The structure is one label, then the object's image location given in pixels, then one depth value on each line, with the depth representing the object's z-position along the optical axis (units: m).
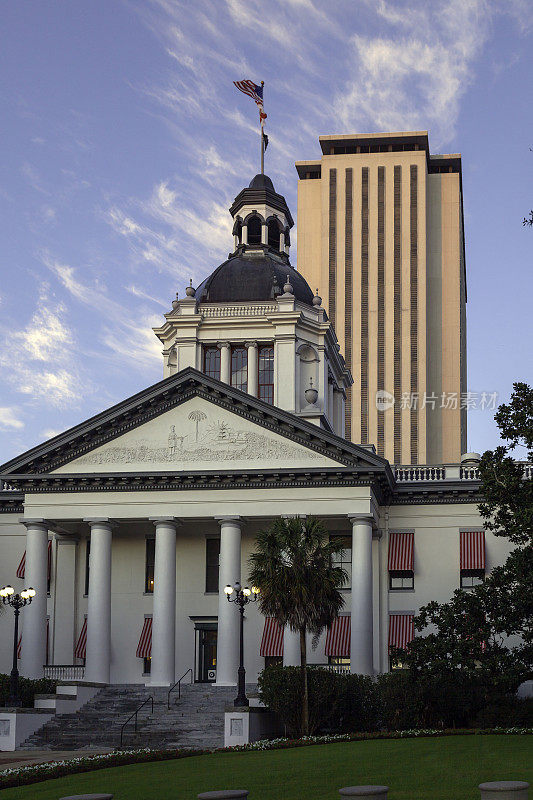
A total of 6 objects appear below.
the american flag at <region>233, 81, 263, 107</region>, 79.69
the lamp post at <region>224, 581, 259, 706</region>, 43.93
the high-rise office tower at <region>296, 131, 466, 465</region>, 140.12
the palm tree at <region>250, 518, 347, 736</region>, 43.69
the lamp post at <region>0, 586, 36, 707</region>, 45.75
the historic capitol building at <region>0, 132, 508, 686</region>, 53.88
